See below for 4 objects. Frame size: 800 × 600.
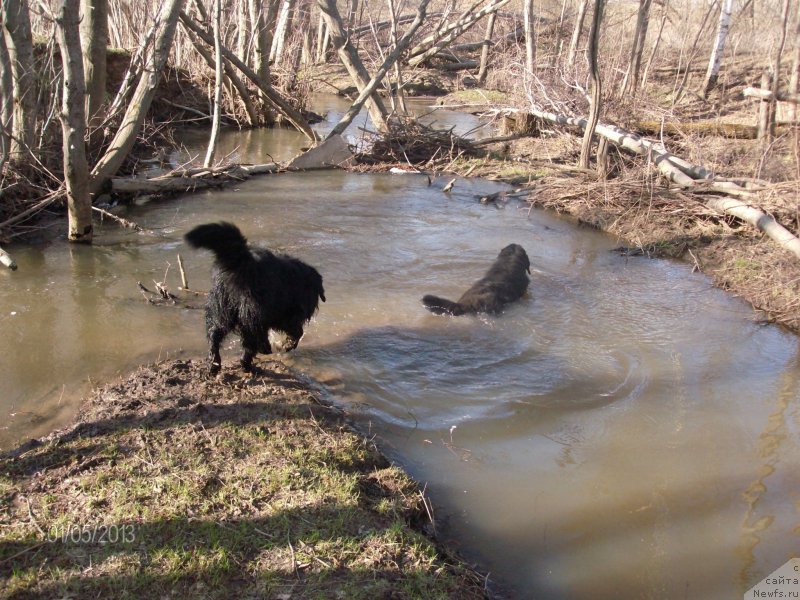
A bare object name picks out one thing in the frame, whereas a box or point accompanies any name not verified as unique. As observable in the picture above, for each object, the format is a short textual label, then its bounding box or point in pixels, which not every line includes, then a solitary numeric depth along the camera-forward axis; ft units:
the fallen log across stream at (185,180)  33.05
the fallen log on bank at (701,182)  29.53
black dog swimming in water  23.53
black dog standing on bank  15.83
